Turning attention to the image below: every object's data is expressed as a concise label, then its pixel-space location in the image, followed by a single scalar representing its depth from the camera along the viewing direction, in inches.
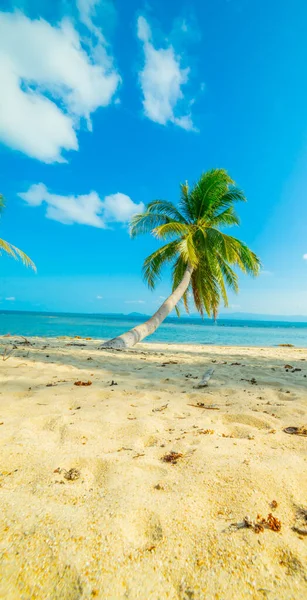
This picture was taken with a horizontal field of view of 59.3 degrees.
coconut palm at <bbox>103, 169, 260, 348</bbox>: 445.7
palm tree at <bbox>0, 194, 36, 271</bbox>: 459.4
